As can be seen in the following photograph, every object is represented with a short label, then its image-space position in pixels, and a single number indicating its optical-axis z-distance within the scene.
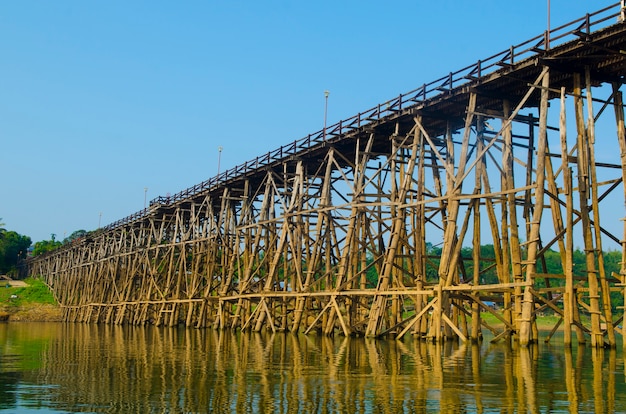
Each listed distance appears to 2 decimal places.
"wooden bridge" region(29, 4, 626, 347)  18.69
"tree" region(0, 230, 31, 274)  108.25
